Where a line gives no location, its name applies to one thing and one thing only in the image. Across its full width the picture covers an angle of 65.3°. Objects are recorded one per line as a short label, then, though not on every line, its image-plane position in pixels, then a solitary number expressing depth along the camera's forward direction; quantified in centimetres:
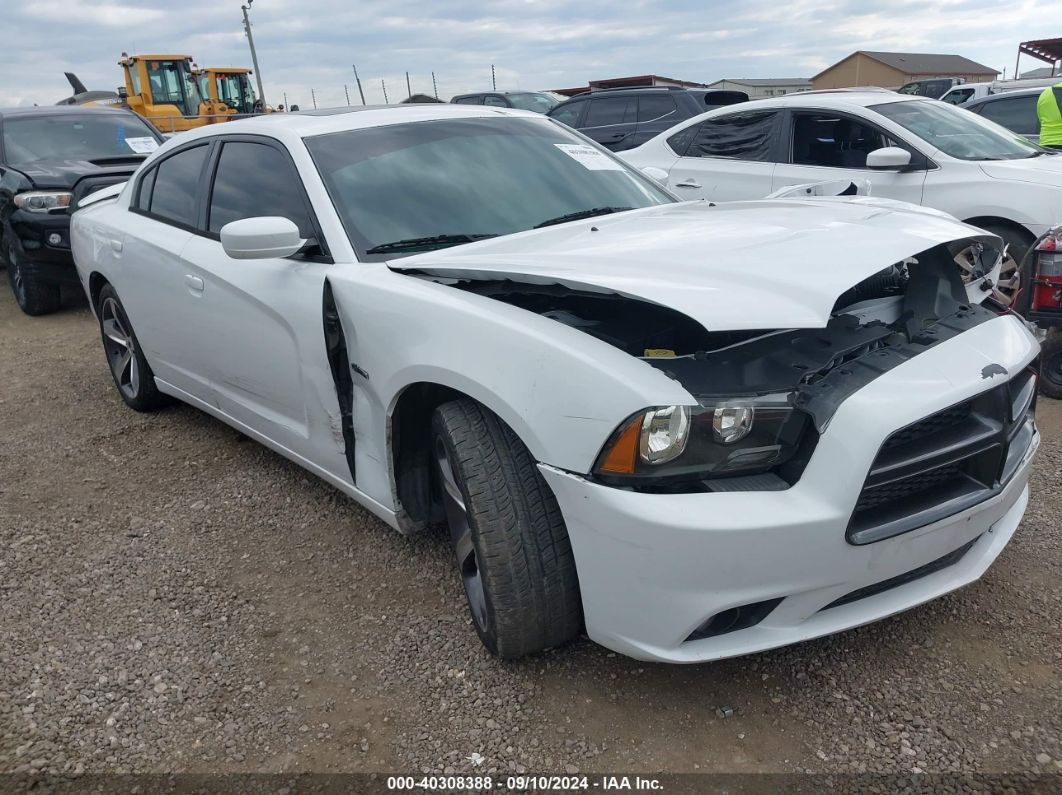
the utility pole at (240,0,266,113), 3591
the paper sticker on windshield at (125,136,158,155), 793
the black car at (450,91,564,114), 1457
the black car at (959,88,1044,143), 892
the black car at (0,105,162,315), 694
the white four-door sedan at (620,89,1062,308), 518
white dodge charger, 190
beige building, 5562
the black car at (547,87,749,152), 1037
